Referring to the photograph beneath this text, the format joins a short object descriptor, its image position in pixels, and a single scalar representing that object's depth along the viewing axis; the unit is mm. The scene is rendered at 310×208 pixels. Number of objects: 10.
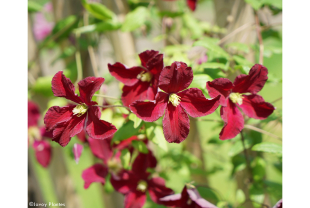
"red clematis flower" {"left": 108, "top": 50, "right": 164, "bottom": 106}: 500
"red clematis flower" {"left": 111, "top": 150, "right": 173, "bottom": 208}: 624
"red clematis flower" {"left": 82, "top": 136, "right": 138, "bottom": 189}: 630
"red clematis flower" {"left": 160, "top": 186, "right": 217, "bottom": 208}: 538
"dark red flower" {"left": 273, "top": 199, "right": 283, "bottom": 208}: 532
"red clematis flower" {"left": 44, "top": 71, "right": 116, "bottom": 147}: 434
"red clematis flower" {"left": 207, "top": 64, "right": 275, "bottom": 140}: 445
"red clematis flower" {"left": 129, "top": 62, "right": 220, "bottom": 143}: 416
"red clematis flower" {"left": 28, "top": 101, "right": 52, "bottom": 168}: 888
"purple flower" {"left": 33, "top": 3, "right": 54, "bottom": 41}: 1449
